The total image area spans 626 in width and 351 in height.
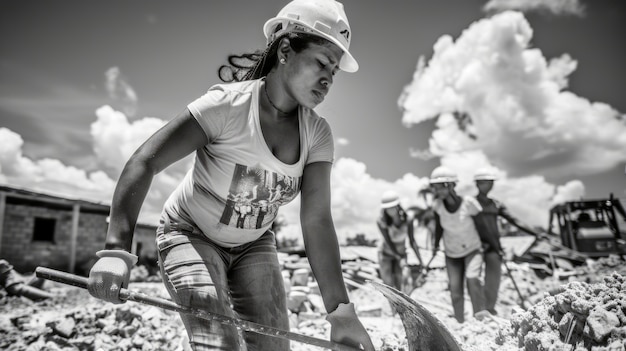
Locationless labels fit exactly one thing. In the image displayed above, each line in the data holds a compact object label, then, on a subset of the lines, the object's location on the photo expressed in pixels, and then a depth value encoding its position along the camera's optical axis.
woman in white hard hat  1.56
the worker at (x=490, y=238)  5.35
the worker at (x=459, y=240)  5.24
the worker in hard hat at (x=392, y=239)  6.74
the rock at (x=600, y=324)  1.63
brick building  13.25
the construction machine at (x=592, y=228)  13.84
